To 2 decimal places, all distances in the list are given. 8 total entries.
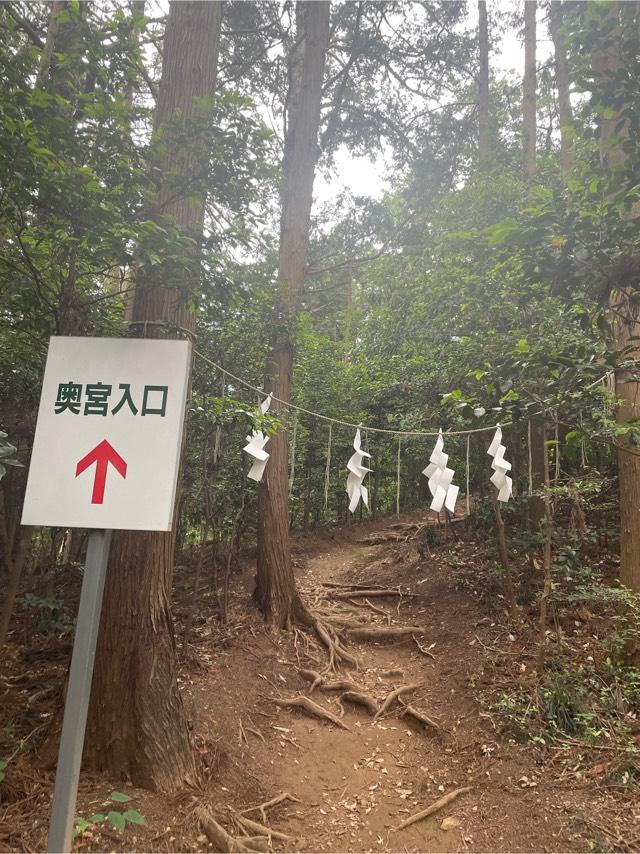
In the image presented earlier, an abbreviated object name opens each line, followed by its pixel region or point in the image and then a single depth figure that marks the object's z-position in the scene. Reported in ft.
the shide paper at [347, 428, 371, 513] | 15.33
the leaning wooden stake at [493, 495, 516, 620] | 18.01
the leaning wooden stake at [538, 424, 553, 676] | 14.14
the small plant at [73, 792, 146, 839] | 8.12
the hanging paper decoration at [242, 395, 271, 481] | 12.78
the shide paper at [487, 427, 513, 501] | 14.05
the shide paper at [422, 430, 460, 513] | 14.65
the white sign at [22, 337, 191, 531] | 5.89
